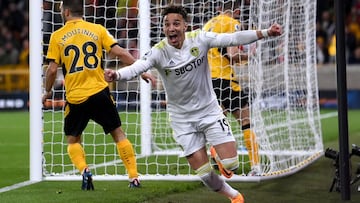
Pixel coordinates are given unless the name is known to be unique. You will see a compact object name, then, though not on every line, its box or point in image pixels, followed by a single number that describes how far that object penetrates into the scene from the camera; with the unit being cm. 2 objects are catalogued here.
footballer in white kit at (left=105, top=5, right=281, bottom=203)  1627
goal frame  2106
